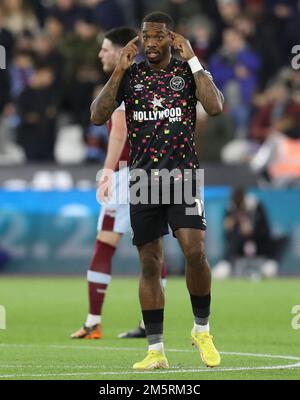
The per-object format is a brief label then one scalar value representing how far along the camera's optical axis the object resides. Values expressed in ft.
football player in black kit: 60.03
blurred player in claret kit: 77.30
